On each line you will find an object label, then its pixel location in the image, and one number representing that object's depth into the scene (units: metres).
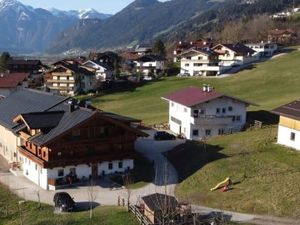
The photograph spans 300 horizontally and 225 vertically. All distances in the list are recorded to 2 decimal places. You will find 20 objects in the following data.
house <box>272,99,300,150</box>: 46.12
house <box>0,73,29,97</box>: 108.25
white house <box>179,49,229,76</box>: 119.62
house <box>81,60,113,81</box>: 126.59
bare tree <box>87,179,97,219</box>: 39.09
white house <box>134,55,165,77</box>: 131.49
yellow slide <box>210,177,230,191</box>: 40.38
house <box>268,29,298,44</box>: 155.50
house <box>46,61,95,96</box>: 117.31
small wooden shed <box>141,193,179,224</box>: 33.62
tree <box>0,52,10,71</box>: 139.56
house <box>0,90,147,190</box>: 44.78
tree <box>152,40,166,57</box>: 156.82
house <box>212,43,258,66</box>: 128.49
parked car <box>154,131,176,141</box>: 61.31
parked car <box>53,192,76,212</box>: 38.22
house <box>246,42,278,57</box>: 136.62
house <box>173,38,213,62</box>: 162.65
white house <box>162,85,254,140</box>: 60.53
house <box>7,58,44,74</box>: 142.25
